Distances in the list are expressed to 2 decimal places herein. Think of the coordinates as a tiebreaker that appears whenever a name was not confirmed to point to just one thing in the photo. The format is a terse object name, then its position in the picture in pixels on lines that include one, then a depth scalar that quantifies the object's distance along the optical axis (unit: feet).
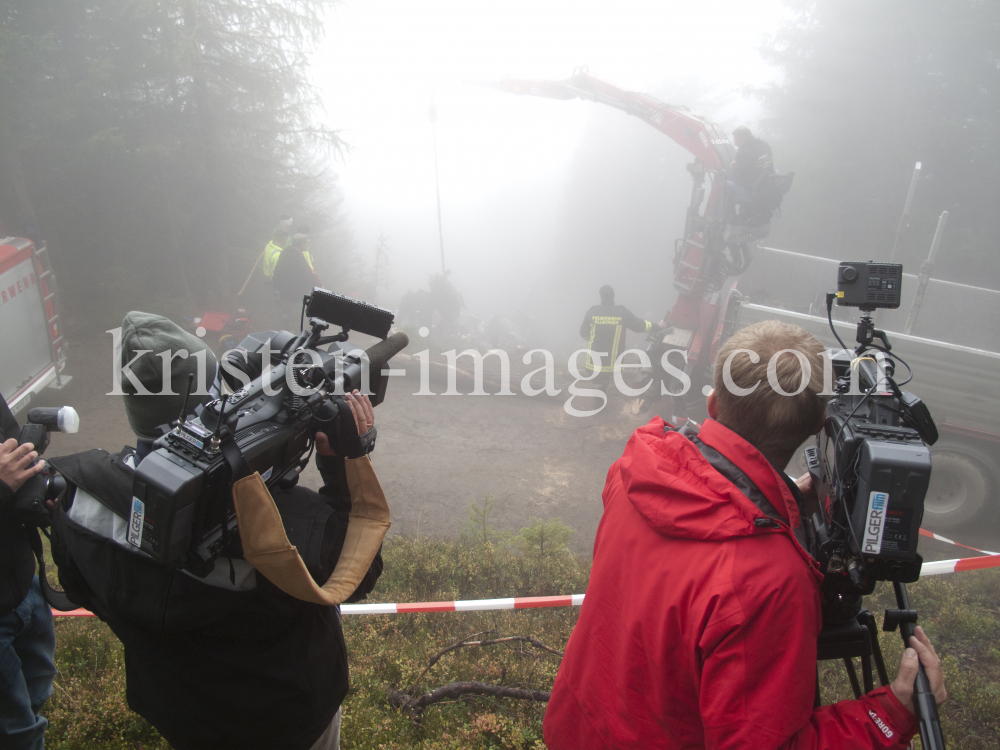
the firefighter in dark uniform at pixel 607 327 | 25.75
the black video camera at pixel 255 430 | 3.57
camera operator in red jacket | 3.39
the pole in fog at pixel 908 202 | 22.00
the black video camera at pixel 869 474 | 3.73
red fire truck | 18.88
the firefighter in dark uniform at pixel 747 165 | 24.20
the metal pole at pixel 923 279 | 19.93
